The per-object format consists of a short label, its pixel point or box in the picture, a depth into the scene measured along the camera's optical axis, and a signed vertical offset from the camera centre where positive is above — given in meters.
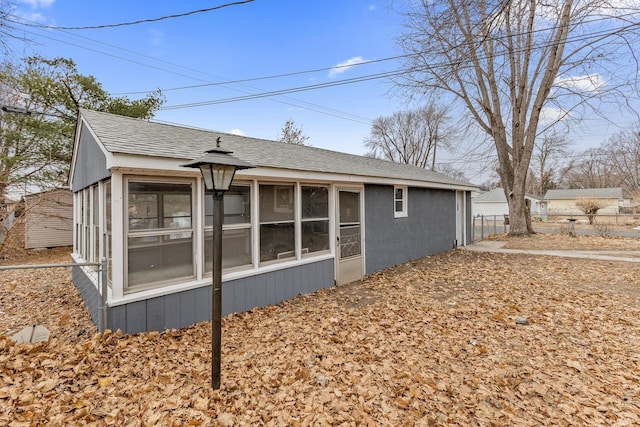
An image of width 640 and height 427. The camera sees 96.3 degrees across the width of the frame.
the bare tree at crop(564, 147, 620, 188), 40.42 +6.02
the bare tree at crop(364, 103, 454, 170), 31.11 +8.95
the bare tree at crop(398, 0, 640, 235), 5.76 +5.39
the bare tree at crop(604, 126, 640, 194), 32.59 +6.67
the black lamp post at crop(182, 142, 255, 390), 2.73 -0.06
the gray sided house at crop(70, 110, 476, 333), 3.66 -0.12
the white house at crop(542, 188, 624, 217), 34.06 +1.58
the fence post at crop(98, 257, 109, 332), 3.52 -0.91
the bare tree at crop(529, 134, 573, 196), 39.25 +6.31
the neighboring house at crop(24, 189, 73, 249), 11.06 -0.16
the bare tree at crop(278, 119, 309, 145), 23.41 +6.74
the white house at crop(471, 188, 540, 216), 36.88 +1.21
